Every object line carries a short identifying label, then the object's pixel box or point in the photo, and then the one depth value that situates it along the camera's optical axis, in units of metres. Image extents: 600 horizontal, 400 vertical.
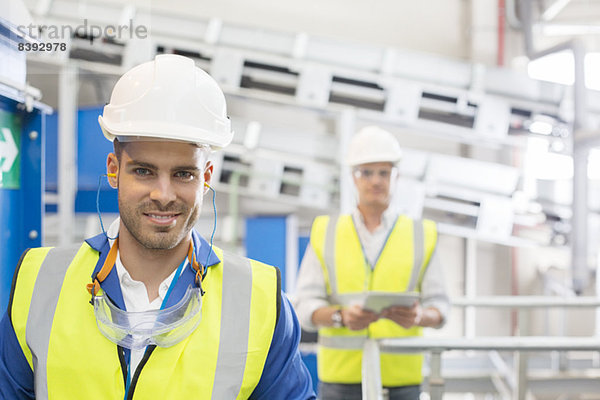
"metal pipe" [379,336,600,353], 1.58
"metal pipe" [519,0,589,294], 3.63
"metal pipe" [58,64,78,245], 2.87
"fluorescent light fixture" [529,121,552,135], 3.95
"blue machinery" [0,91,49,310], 1.51
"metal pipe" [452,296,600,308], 2.68
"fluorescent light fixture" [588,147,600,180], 4.40
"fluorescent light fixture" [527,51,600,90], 4.36
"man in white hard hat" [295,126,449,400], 2.12
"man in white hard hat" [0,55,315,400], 1.03
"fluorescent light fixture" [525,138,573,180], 4.42
